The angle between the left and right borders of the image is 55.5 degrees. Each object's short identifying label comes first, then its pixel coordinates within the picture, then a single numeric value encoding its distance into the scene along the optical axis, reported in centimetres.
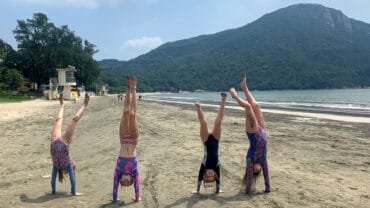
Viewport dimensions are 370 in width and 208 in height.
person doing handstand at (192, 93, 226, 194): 613
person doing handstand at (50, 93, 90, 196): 621
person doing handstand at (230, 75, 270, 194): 619
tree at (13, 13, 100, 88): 7675
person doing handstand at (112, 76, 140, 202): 580
